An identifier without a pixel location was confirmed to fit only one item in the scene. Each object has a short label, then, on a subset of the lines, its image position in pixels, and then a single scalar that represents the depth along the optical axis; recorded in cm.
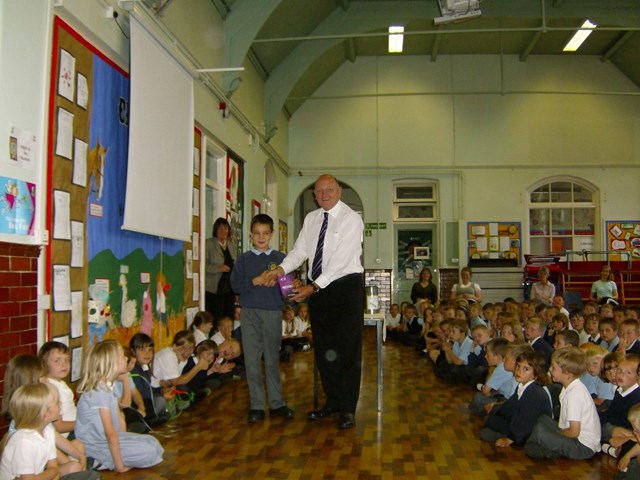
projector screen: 491
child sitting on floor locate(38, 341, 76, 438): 329
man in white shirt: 419
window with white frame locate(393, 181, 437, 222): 1427
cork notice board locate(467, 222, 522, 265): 1352
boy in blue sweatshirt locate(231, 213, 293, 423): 450
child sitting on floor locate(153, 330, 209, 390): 501
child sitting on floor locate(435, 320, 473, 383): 620
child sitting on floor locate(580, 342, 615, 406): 436
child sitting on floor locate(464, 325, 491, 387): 587
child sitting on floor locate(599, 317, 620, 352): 560
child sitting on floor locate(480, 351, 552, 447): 373
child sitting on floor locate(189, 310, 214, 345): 611
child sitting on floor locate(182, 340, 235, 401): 528
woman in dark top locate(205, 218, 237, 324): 710
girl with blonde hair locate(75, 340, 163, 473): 321
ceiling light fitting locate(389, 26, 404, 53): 1188
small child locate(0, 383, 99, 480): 258
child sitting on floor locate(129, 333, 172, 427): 429
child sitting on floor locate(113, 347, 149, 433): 383
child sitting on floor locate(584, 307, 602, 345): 608
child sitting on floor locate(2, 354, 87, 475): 288
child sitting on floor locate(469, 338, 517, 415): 462
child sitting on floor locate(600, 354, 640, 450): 365
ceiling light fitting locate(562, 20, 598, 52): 1148
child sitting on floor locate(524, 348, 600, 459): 350
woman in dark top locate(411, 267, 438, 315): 1155
